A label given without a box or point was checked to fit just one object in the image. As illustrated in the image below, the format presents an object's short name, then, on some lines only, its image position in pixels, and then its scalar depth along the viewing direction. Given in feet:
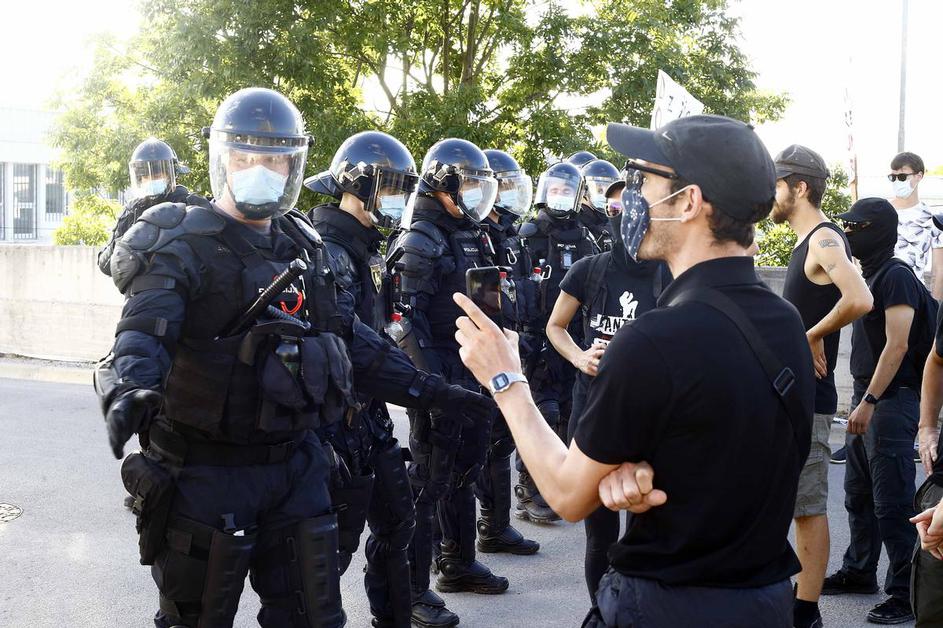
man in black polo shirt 6.68
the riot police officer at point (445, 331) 17.35
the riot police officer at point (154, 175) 25.61
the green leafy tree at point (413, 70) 48.65
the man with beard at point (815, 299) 14.83
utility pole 68.64
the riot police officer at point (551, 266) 23.27
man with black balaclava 16.43
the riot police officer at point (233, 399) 10.45
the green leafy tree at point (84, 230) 90.22
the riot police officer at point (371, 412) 14.28
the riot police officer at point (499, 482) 20.33
